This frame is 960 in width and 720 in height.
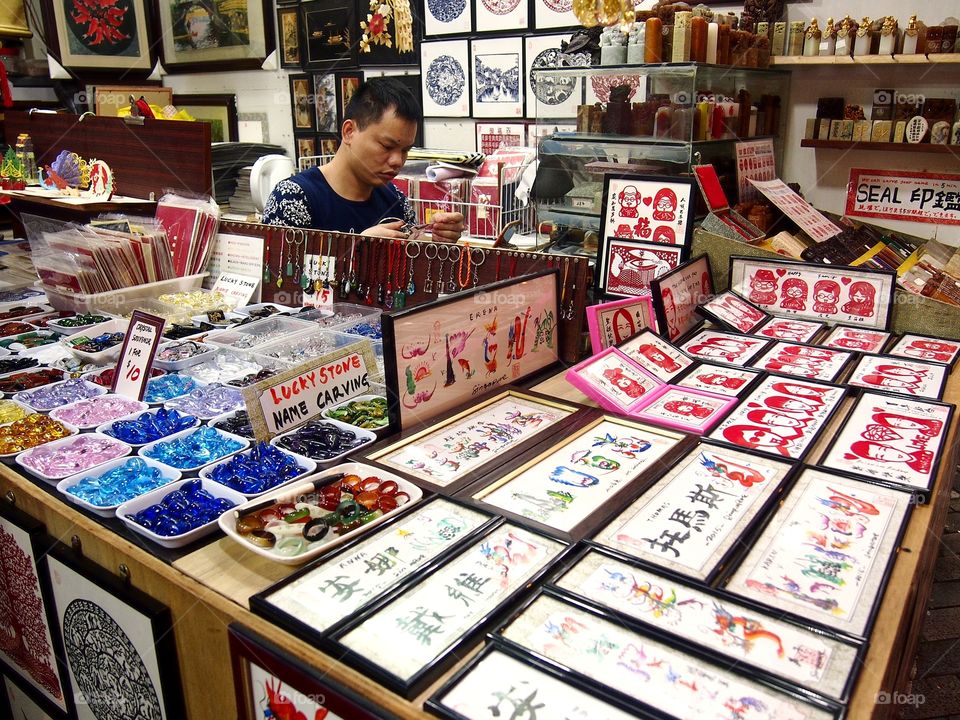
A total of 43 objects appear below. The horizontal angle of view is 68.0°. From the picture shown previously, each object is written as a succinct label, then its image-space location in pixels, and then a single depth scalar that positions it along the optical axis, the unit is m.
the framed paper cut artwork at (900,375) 1.69
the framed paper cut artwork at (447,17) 4.41
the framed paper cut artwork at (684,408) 1.55
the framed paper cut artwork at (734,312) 2.15
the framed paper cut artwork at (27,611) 1.63
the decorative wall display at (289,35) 5.30
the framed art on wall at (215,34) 5.48
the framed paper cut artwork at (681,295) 1.97
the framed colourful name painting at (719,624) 0.88
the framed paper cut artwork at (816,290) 2.14
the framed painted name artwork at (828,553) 1.00
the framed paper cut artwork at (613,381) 1.65
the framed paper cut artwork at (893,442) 1.32
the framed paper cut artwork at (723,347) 1.93
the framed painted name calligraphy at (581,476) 1.24
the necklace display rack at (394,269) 1.98
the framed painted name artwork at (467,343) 1.53
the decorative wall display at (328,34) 4.96
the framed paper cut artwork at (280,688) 0.93
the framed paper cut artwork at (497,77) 4.30
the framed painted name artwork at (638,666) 0.84
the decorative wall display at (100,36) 5.08
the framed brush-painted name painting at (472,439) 1.40
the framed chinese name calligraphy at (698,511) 1.11
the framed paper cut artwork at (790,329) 2.10
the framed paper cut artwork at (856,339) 1.99
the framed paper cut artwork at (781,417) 1.45
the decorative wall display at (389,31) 4.66
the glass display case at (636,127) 2.88
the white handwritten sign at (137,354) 1.85
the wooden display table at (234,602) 0.92
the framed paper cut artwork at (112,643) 1.30
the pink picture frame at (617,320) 1.83
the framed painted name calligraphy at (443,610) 0.92
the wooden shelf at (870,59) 3.07
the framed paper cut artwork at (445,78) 4.52
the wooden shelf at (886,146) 3.30
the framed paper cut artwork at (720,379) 1.72
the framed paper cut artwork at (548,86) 3.28
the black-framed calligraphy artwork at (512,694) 0.85
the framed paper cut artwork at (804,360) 1.82
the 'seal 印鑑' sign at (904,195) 3.46
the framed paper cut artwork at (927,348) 1.89
